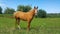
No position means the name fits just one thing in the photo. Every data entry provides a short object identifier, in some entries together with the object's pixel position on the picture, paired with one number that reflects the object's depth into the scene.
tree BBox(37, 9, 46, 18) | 23.99
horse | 5.09
